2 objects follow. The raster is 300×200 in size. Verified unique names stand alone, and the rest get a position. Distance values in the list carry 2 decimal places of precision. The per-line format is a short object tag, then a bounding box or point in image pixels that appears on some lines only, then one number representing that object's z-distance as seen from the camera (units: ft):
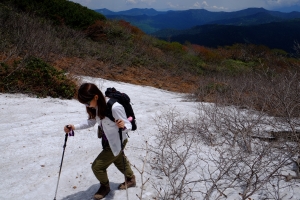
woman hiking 8.77
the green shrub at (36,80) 21.63
